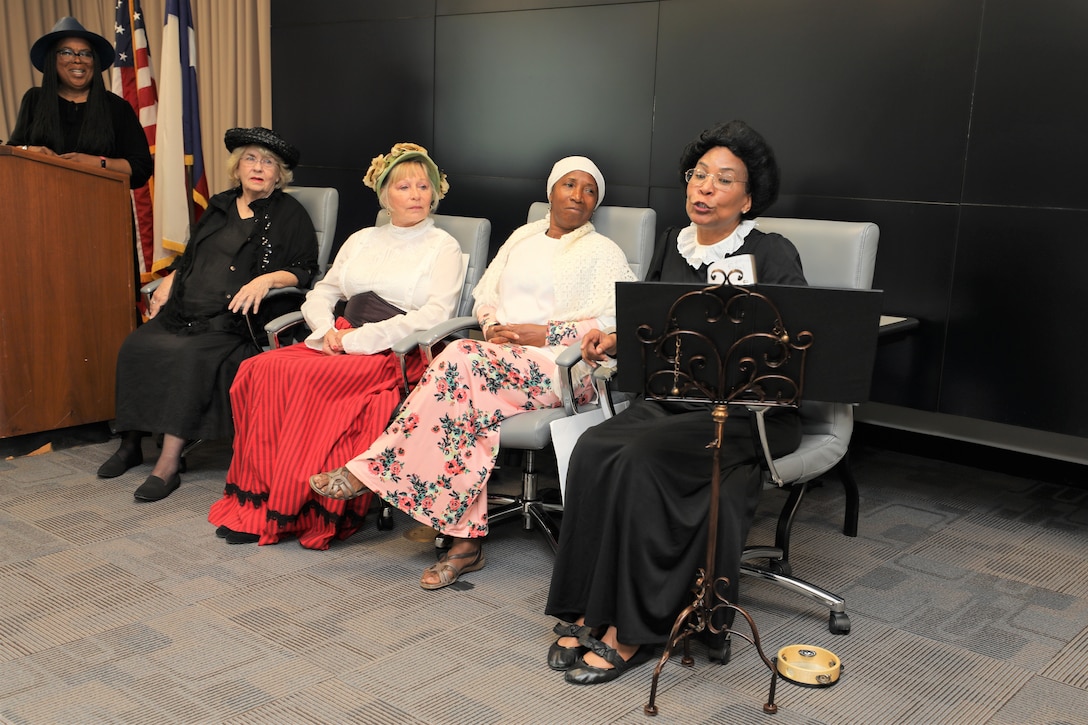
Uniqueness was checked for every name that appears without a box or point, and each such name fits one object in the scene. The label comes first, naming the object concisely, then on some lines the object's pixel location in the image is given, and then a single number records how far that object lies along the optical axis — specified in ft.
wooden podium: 13.10
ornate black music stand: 7.34
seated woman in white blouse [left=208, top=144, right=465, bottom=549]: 11.02
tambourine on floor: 8.09
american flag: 17.61
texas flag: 17.04
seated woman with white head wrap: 10.07
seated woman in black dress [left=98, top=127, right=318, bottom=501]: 12.59
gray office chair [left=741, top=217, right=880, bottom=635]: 9.05
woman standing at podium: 14.38
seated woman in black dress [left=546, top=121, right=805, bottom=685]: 8.14
